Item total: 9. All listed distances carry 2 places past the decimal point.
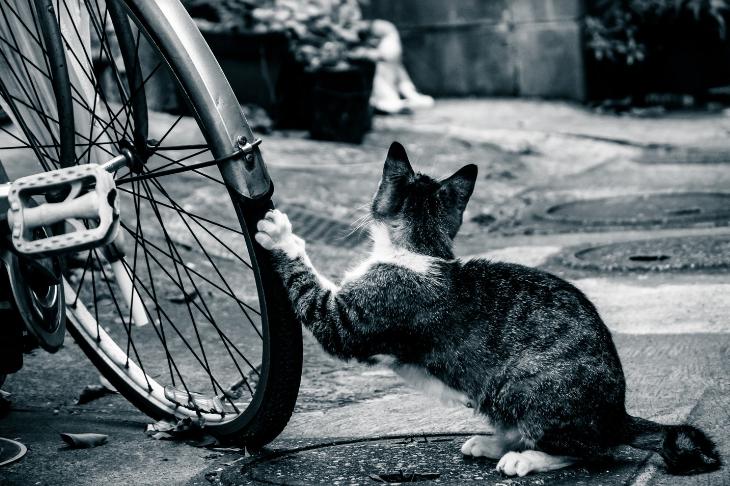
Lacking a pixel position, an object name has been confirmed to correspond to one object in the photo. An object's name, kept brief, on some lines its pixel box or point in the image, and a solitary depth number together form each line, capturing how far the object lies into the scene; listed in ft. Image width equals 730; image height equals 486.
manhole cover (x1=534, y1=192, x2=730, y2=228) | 16.98
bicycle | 6.98
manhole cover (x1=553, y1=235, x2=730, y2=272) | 13.94
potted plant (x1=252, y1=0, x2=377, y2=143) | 23.34
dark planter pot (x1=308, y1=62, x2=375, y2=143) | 23.25
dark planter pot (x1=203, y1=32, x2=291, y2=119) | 23.98
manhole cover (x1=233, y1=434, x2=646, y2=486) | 7.55
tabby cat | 7.51
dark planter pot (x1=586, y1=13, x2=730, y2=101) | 31.30
